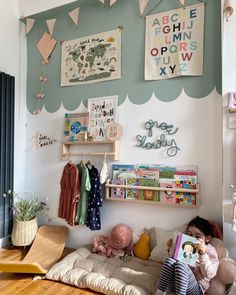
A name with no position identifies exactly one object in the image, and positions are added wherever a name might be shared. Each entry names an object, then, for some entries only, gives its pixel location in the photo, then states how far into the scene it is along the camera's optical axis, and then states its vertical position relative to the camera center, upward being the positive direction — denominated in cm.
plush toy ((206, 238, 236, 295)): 153 -81
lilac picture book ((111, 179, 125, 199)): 222 -37
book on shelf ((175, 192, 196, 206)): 196 -39
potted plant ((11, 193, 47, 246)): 238 -72
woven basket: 237 -83
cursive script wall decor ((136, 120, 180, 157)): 209 +11
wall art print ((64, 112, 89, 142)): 242 +25
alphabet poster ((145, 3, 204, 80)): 199 +95
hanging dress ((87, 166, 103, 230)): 221 -50
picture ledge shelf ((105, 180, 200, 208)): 194 -34
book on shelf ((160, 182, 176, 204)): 203 -37
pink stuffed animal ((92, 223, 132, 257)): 208 -83
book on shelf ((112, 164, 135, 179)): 222 -19
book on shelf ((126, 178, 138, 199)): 218 -36
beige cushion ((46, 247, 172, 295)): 167 -95
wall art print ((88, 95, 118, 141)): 232 +36
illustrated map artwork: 233 +95
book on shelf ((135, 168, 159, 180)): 212 -20
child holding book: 147 -78
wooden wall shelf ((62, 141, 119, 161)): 223 +1
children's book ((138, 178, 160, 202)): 210 -37
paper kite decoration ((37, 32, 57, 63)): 265 +120
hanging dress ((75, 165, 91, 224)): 224 -47
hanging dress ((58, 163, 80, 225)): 228 -42
